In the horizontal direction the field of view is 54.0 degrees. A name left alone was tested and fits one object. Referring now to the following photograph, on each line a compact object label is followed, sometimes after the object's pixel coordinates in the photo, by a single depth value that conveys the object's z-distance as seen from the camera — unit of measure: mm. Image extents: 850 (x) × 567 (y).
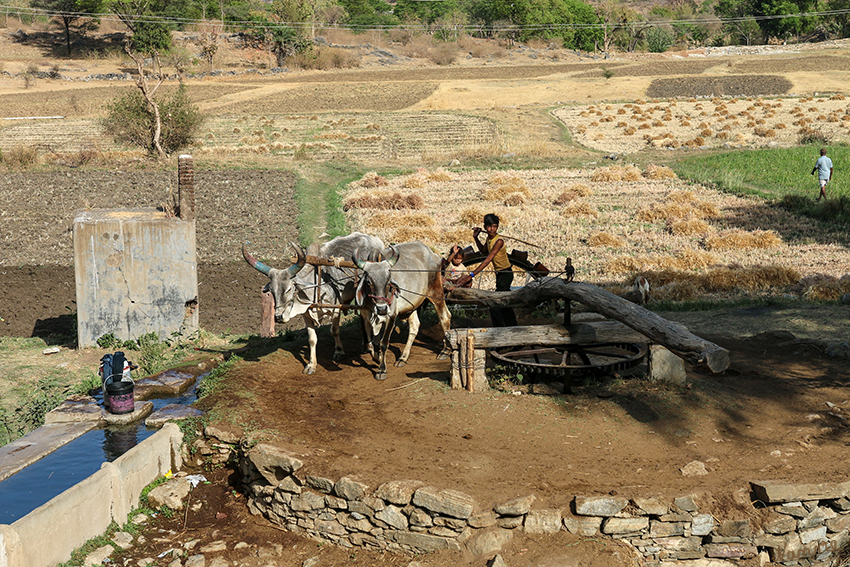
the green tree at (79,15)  94875
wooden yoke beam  12422
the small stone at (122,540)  8805
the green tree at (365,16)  118250
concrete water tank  15930
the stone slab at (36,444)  9781
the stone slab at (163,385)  12616
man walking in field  28969
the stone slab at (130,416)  11320
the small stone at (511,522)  8344
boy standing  12797
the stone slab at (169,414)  10992
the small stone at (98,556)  8328
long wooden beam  9895
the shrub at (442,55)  90250
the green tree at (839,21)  98625
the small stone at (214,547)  8826
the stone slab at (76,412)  11320
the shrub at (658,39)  109750
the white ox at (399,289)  11938
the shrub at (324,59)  84812
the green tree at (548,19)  108125
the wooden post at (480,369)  11422
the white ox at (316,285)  12461
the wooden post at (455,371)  11438
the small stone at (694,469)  9141
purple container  11289
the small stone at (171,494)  9625
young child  13398
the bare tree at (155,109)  38688
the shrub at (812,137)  45062
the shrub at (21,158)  38844
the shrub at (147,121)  40656
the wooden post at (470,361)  11288
